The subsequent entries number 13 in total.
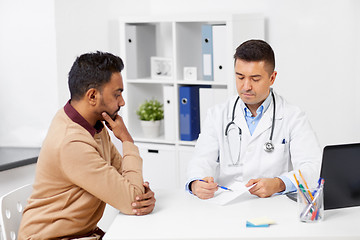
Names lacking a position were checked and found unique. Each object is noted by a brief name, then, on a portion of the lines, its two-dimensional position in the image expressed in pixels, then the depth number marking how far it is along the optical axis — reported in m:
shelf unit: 3.54
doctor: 2.36
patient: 2.00
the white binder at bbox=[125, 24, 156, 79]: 3.89
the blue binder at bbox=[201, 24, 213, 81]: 3.57
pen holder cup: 1.91
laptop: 1.95
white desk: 1.81
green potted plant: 3.92
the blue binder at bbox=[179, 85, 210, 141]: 3.74
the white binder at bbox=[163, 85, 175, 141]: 3.80
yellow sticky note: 1.88
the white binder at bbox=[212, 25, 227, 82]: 3.51
